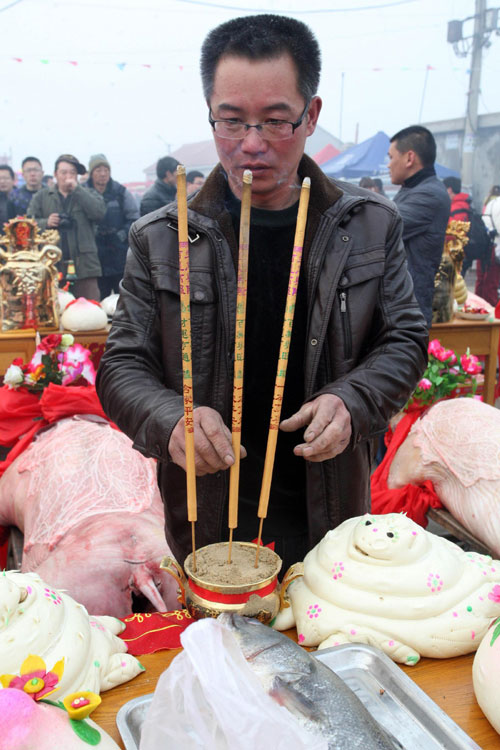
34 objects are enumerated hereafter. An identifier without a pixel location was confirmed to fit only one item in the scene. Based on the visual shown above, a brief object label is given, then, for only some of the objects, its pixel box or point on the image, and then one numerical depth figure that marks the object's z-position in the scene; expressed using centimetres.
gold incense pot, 97
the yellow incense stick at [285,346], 100
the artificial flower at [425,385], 271
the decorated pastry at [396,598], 107
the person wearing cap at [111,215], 546
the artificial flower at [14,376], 250
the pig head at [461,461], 213
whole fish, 76
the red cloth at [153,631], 115
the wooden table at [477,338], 391
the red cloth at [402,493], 244
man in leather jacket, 136
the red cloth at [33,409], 246
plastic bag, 73
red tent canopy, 725
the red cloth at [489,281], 645
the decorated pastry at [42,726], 73
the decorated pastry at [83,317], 343
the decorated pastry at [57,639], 93
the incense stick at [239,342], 96
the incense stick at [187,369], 97
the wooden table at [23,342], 341
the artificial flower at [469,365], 288
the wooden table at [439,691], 93
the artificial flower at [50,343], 264
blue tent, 711
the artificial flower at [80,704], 80
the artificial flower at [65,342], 265
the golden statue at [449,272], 371
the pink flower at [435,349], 287
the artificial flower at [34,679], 79
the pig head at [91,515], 174
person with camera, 522
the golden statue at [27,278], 333
